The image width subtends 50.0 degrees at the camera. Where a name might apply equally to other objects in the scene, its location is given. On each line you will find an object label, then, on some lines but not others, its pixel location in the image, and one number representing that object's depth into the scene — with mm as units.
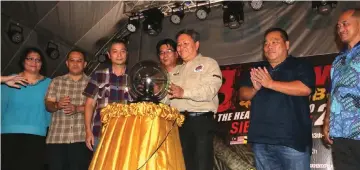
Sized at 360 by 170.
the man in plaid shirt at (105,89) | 2389
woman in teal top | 2666
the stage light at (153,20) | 4711
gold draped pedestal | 1636
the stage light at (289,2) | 4090
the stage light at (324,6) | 3828
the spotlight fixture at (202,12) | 4531
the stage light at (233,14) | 4281
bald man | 1895
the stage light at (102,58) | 4914
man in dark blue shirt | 2090
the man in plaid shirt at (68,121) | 2729
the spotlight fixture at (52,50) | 4352
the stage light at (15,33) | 3904
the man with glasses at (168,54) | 2727
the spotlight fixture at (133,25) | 4828
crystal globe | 1808
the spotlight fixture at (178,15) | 4684
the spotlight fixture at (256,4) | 4219
